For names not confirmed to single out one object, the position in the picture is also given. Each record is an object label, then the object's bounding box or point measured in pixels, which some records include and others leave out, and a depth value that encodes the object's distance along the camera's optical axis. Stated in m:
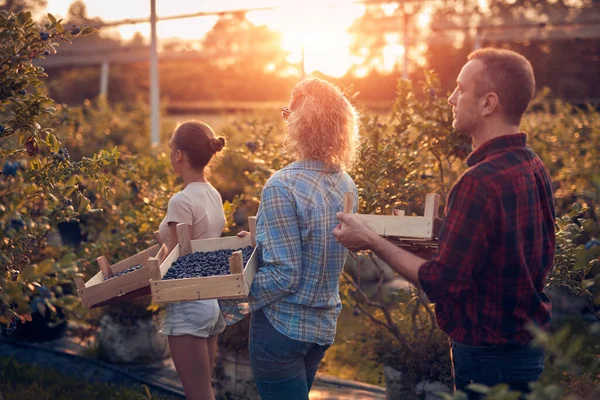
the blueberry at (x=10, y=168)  2.19
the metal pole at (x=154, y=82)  7.93
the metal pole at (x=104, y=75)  17.25
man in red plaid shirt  1.91
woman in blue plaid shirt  2.44
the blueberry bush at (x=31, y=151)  2.37
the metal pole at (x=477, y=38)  9.05
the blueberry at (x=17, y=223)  1.96
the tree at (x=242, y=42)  12.39
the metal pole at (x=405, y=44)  6.64
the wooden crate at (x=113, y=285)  2.80
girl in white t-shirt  3.06
